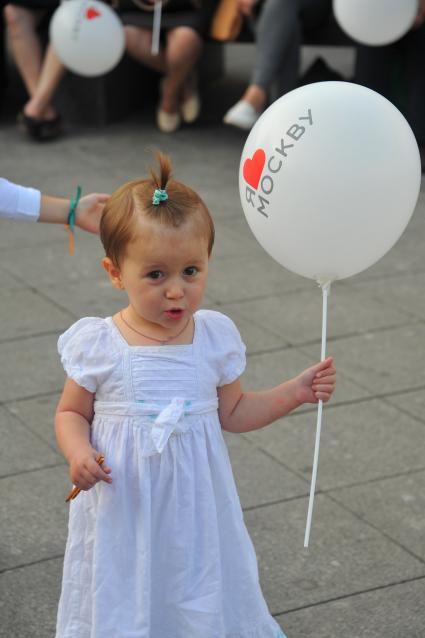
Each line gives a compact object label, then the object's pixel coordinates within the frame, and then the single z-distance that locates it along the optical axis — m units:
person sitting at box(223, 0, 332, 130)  10.77
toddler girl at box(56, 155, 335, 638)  3.75
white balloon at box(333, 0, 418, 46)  9.33
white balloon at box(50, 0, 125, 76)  10.39
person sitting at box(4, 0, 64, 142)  11.91
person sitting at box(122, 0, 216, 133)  11.60
